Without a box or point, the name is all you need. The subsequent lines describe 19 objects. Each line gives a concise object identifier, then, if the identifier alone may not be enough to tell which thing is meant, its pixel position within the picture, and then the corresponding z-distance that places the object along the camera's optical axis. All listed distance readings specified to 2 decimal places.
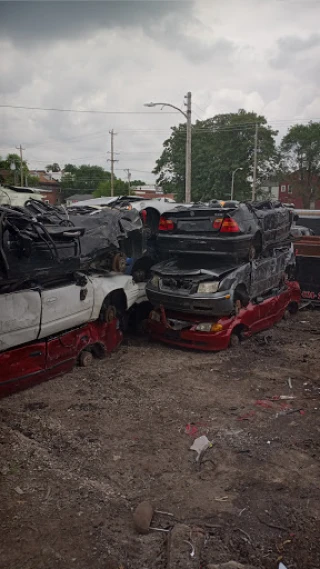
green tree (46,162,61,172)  100.62
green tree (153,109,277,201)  45.09
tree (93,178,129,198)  63.60
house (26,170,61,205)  71.32
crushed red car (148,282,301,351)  6.55
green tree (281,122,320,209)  50.62
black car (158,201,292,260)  6.65
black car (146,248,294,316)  6.39
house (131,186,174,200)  51.03
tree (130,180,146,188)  98.06
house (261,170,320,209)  51.66
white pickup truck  4.58
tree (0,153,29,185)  38.00
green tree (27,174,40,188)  59.76
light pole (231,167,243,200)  41.03
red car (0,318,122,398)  4.75
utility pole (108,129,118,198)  48.03
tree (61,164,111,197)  79.50
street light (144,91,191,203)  19.80
